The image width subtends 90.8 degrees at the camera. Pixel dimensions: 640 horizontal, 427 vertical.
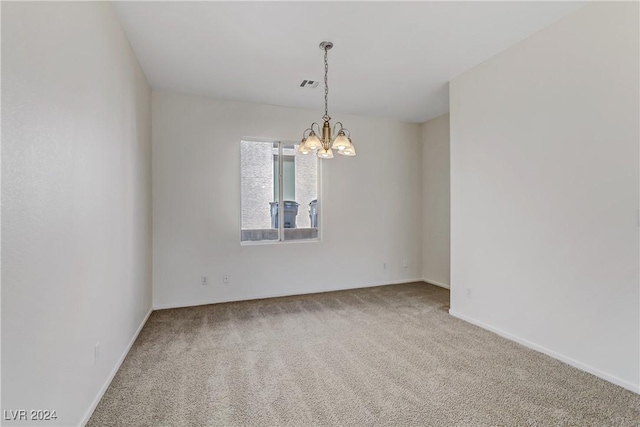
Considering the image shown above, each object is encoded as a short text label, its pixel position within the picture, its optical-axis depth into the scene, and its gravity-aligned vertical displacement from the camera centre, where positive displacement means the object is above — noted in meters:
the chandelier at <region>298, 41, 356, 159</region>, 2.79 +0.63
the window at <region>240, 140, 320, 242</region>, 4.61 +0.33
